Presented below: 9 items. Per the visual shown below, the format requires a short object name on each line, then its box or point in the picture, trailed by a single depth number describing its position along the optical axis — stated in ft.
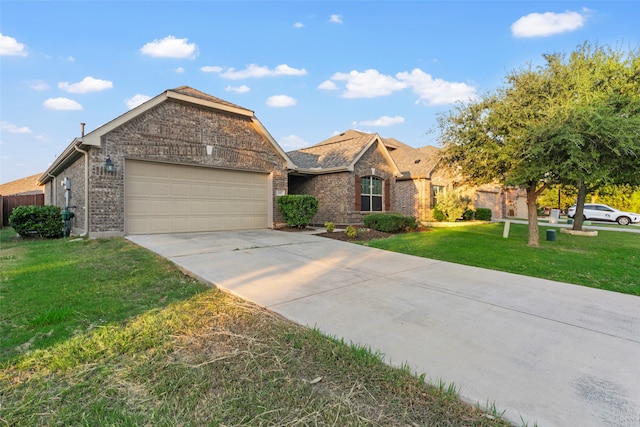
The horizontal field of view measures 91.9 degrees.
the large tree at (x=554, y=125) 25.61
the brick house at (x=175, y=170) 31.30
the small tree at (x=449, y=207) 62.95
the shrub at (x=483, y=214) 74.70
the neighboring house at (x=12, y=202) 56.33
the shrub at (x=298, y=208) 40.86
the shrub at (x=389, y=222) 41.83
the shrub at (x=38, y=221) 33.24
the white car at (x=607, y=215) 78.23
